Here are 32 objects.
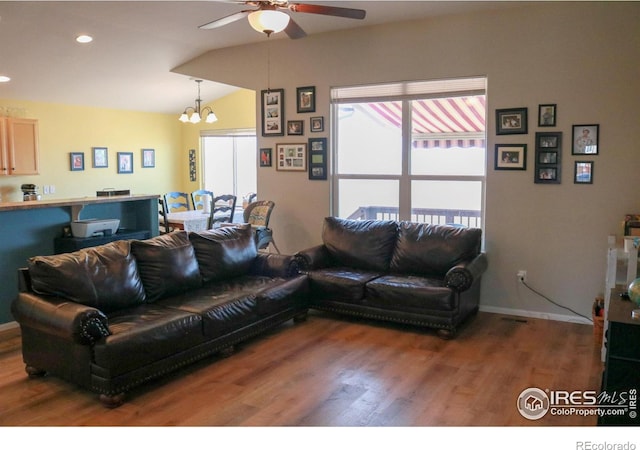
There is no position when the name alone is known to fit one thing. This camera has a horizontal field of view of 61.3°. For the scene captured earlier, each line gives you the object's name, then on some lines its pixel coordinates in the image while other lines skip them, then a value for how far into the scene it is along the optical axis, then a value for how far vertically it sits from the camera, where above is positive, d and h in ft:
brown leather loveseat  14.19 -2.94
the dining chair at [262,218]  19.62 -1.74
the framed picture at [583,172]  14.94 +0.01
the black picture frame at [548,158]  15.31 +0.41
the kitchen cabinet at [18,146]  23.24 +1.10
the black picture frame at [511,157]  15.81 +0.45
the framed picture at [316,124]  19.22 +1.70
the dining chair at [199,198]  27.63 -1.38
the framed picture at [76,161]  26.48 +0.51
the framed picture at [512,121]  15.69 +1.50
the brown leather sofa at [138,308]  10.23 -3.05
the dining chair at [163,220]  23.41 -2.14
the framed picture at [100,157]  27.58 +0.74
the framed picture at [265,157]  20.56 +0.56
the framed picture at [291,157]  19.76 +0.54
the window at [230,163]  30.63 +0.50
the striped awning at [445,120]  16.84 +1.66
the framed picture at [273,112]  19.97 +2.22
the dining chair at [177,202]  28.14 -1.60
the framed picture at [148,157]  30.09 +0.81
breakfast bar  14.58 -1.55
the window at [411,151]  17.06 +0.70
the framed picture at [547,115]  15.26 +1.61
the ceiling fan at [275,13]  10.75 +3.38
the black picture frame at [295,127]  19.67 +1.62
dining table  23.35 -2.14
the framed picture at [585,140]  14.78 +0.89
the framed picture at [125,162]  28.76 +0.50
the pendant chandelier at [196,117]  25.84 +2.60
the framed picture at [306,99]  19.25 +2.61
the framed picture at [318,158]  19.29 +0.49
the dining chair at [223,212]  23.55 -1.77
